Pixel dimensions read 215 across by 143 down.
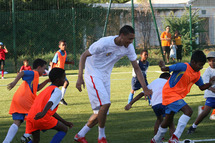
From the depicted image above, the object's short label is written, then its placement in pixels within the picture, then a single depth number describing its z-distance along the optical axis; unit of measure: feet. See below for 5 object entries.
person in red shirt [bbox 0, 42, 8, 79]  61.78
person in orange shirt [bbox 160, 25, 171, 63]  71.72
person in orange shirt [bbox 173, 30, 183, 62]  73.90
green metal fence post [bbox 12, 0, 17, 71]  68.77
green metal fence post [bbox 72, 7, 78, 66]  71.33
